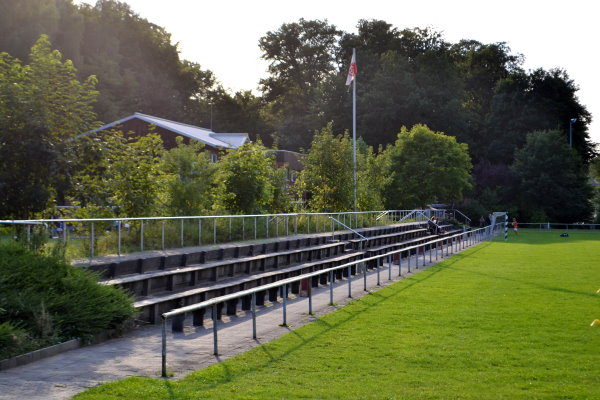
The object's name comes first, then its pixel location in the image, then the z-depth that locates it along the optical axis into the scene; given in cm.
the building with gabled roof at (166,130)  4834
